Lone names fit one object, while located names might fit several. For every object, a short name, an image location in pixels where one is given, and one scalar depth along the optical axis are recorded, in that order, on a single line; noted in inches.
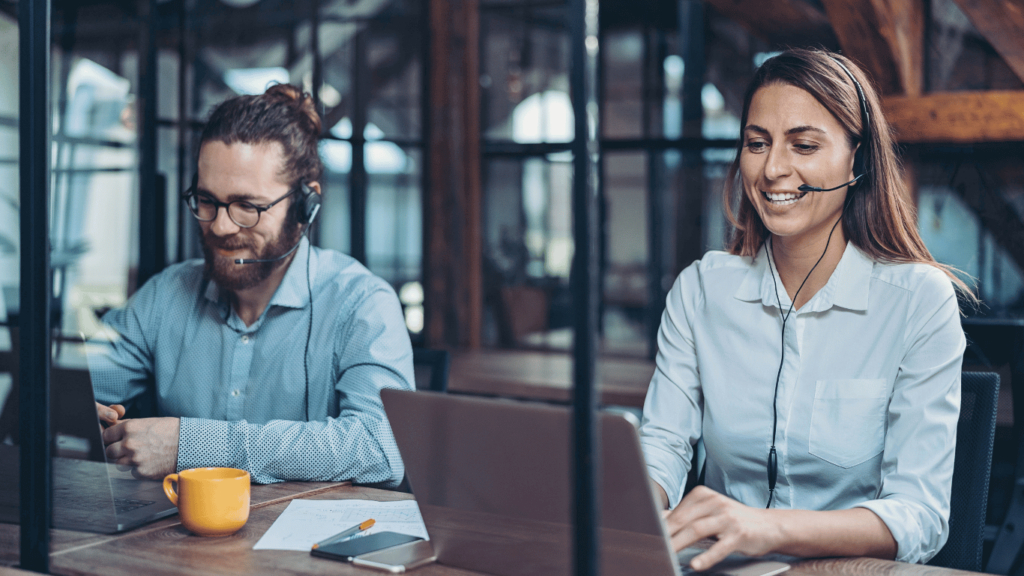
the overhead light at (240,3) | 244.7
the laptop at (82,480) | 50.4
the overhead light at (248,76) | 237.5
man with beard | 72.0
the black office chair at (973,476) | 58.6
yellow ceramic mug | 47.2
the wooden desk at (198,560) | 43.0
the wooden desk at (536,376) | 186.1
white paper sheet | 47.3
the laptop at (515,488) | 35.2
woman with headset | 58.7
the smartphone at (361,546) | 44.3
